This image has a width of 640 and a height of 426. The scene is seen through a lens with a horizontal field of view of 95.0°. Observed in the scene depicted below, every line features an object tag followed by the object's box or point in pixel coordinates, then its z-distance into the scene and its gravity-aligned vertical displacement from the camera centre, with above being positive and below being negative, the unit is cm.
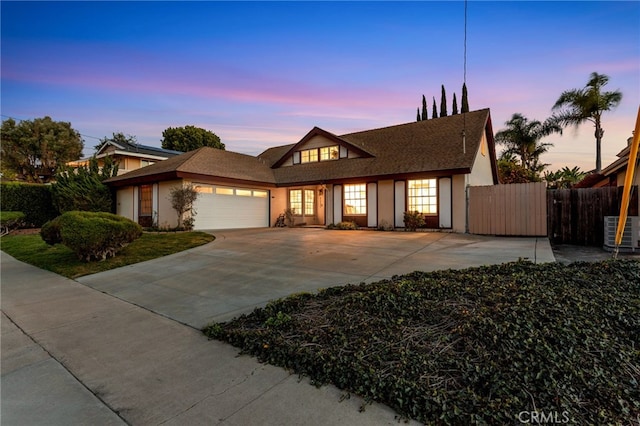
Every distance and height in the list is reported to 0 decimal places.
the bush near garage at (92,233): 768 -70
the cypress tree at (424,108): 3666 +1220
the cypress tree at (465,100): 3183 +1158
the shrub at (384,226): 1446 -102
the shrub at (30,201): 1756 +41
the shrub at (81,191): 1662 +94
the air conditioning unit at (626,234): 777 -81
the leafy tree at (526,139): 2406 +562
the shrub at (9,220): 1527 -68
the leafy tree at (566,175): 2553 +266
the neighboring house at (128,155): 2362 +428
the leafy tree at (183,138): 3847 +907
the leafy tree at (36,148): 3164 +673
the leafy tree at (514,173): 2219 +245
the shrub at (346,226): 1503 -103
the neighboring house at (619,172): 916 +122
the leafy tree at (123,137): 3984 +980
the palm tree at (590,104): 2011 +712
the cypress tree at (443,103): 3541 +1243
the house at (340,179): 1346 +140
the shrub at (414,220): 1352 -68
